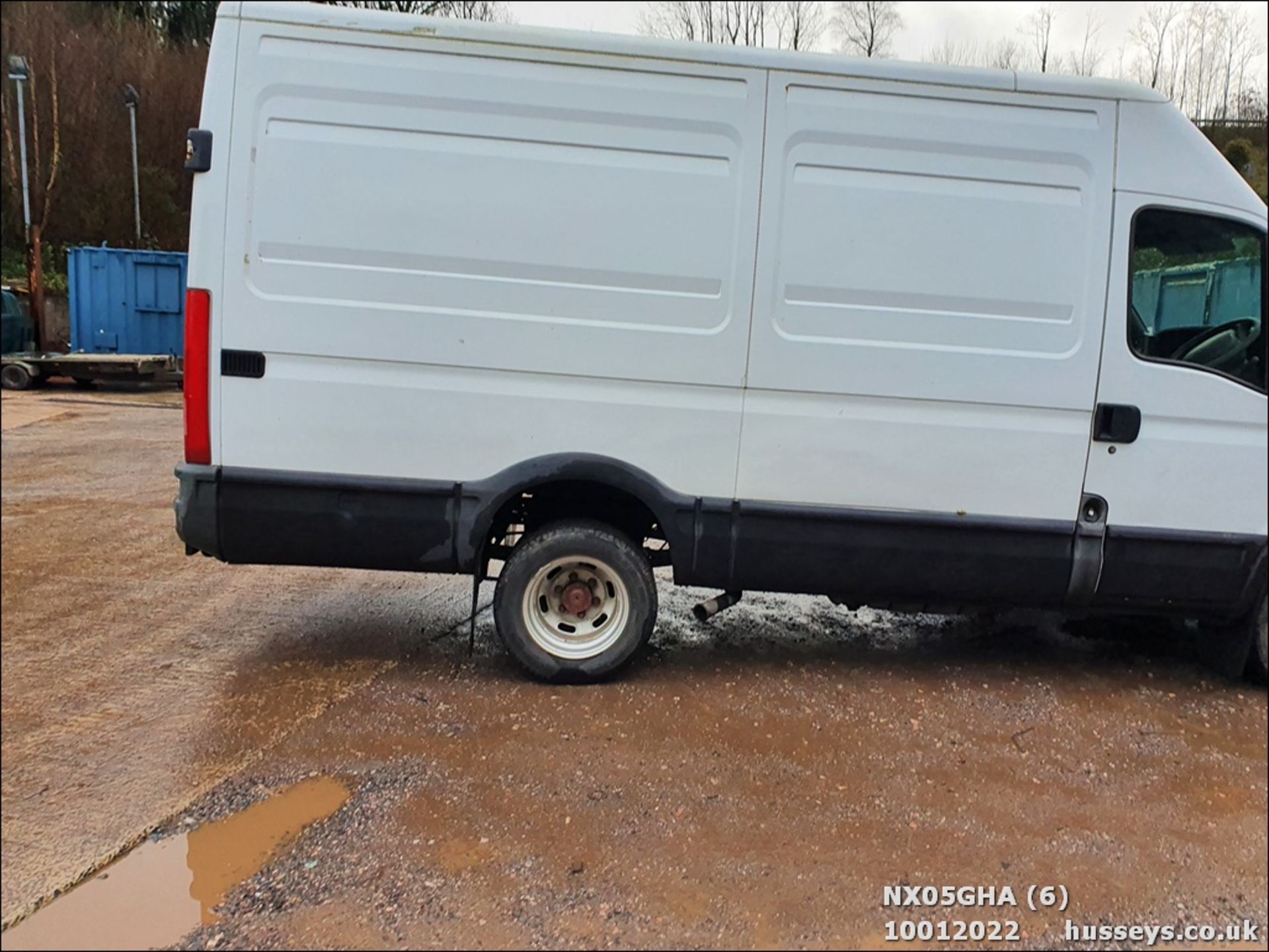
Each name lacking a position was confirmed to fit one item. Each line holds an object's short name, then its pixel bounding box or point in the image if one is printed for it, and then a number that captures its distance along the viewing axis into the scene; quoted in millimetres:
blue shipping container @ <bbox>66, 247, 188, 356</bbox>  14789
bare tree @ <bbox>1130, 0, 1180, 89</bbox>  18875
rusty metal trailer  12914
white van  3691
